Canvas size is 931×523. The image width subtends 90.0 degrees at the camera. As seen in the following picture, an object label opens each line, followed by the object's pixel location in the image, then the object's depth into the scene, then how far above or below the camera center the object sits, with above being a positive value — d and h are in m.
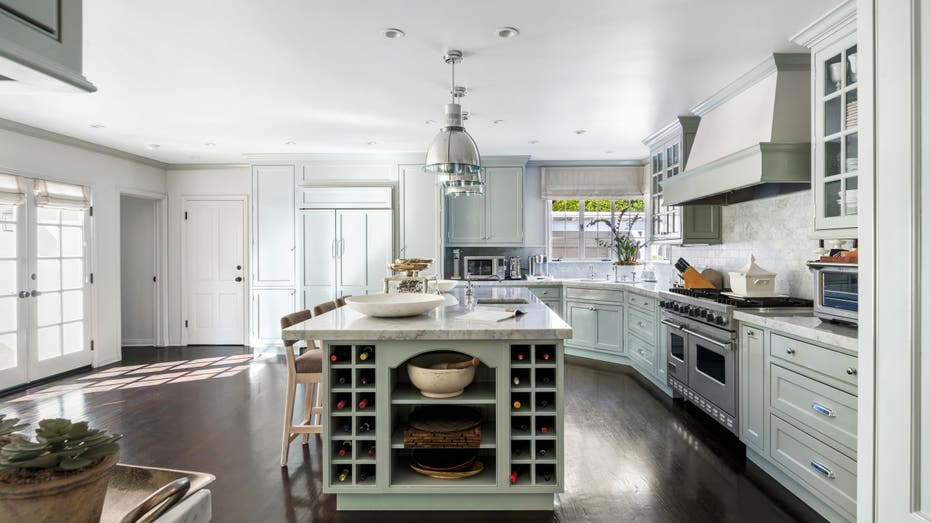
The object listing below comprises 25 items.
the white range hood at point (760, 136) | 2.80 +0.80
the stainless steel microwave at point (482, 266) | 6.06 -0.12
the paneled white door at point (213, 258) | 6.31 -0.01
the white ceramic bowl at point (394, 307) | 2.32 -0.25
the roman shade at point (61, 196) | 4.59 +0.64
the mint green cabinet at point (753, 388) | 2.69 -0.79
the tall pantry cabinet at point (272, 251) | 5.86 +0.08
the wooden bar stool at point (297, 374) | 2.76 -0.70
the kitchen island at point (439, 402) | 2.21 -0.78
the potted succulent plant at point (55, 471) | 0.59 -0.28
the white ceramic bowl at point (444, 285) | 3.47 -0.21
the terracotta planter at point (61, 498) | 0.59 -0.32
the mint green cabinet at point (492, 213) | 5.98 +0.56
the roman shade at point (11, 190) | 4.25 +0.62
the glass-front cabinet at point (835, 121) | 2.34 +0.71
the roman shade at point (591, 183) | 6.20 +0.99
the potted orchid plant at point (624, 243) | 5.98 +0.18
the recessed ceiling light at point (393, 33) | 2.61 +1.27
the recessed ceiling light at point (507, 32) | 2.61 +1.27
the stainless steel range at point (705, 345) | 2.99 -0.64
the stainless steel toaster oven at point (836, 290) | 2.24 -0.17
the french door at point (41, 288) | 4.36 -0.31
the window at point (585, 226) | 6.34 +0.42
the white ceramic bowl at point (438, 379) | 2.17 -0.58
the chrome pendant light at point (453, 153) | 2.65 +0.59
